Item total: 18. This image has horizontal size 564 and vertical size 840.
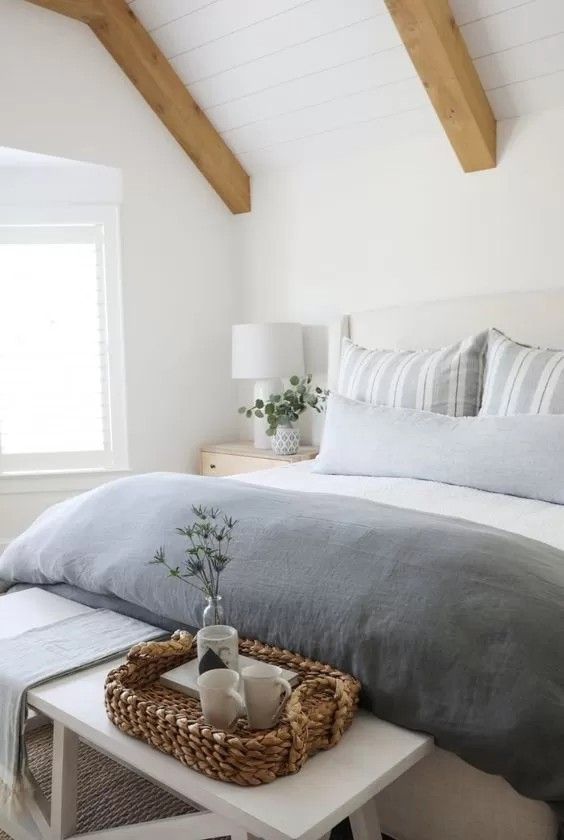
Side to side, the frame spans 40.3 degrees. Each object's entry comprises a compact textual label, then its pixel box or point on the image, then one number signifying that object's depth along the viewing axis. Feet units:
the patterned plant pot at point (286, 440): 12.25
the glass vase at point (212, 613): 4.71
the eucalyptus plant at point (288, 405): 12.32
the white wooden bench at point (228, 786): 3.63
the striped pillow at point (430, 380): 9.16
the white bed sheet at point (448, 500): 6.46
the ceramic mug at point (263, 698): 4.05
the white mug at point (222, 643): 4.46
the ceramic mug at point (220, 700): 4.07
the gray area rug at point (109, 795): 5.64
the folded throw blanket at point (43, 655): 4.96
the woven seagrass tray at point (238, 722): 3.84
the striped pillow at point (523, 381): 8.14
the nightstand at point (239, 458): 12.21
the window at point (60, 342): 12.53
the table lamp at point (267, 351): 12.44
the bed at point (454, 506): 4.34
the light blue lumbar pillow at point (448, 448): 7.43
